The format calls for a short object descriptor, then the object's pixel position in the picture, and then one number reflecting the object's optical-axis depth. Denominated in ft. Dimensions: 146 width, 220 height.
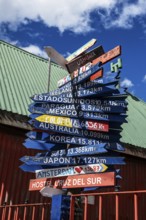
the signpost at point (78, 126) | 13.81
